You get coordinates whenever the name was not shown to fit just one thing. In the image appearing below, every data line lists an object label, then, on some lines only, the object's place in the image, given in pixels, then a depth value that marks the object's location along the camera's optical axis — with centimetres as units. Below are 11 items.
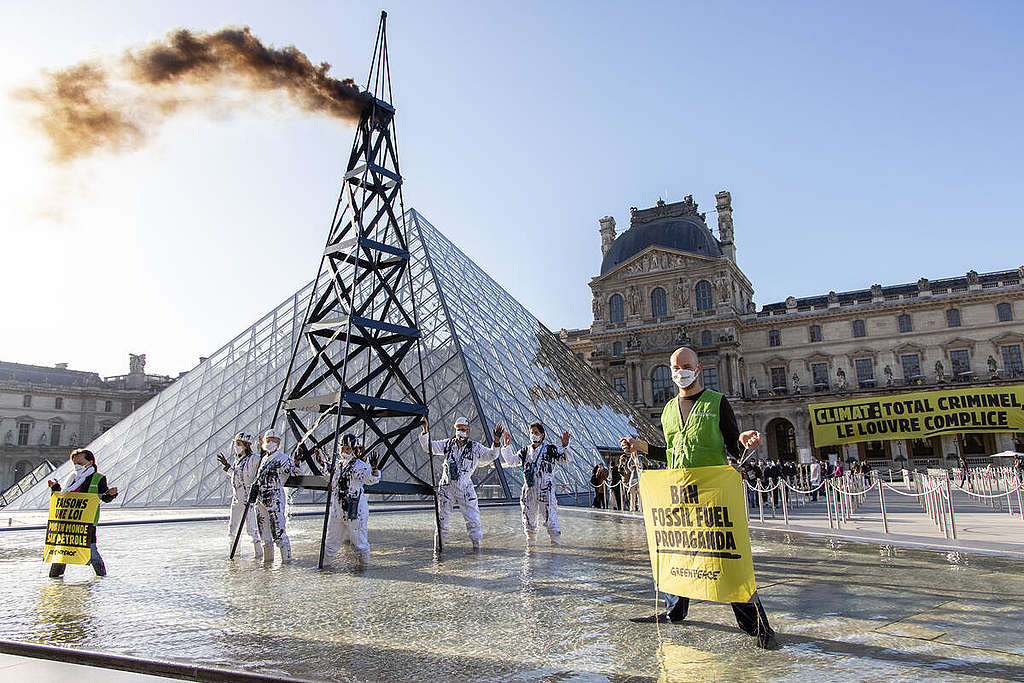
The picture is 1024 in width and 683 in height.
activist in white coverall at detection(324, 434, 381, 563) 705
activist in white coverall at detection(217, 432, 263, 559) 780
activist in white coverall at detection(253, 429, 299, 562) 691
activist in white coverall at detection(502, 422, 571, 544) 812
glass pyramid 1814
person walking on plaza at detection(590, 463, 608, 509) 1551
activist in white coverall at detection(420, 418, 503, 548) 771
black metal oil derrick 803
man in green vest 390
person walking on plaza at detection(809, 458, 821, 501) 2060
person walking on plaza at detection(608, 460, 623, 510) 1508
